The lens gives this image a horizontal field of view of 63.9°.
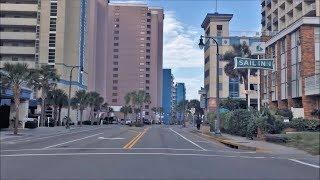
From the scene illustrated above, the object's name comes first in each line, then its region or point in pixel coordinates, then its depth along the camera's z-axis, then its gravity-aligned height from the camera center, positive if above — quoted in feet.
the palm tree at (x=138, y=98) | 251.74 +6.49
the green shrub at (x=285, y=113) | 81.71 -2.45
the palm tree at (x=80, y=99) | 167.72 +2.88
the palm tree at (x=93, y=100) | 183.87 +2.31
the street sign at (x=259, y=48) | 71.25 +15.82
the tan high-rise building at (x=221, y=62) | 200.50 +36.83
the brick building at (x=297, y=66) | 90.58 +15.27
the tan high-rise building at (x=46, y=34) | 166.10 +47.50
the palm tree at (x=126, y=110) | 274.17 -6.42
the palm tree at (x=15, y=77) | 77.44 +7.91
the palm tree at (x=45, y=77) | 119.01 +12.57
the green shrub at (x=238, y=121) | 68.55 -4.58
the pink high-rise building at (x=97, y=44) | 225.76 +56.46
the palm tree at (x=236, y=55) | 131.59 +24.80
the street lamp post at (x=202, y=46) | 70.24 +16.05
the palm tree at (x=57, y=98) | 142.19 +2.99
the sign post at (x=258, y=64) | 65.43 +10.56
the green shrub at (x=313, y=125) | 69.94 -5.30
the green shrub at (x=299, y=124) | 69.59 -5.07
